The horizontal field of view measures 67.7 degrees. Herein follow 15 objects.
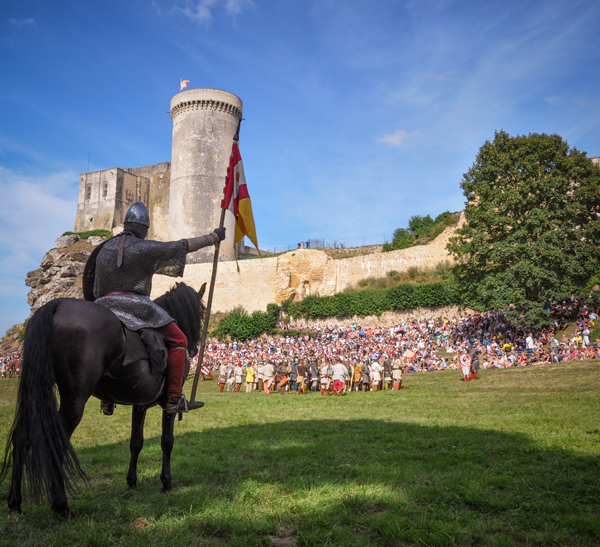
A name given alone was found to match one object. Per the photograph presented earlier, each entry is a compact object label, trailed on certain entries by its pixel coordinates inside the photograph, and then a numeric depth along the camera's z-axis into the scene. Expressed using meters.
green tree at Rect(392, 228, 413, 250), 42.81
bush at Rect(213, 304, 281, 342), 40.28
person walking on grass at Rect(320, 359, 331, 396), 17.30
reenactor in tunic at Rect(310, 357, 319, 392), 18.42
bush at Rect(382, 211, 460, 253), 41.97
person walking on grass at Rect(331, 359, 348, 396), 16.19
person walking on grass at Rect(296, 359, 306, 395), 18.16
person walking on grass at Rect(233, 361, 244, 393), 21.02
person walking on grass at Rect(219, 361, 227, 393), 20.62
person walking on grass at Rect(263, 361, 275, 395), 18.91
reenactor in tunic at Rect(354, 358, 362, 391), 17.83
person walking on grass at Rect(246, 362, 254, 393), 19.48
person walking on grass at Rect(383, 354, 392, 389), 17.64
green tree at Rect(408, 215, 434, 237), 46.78
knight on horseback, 4.09
